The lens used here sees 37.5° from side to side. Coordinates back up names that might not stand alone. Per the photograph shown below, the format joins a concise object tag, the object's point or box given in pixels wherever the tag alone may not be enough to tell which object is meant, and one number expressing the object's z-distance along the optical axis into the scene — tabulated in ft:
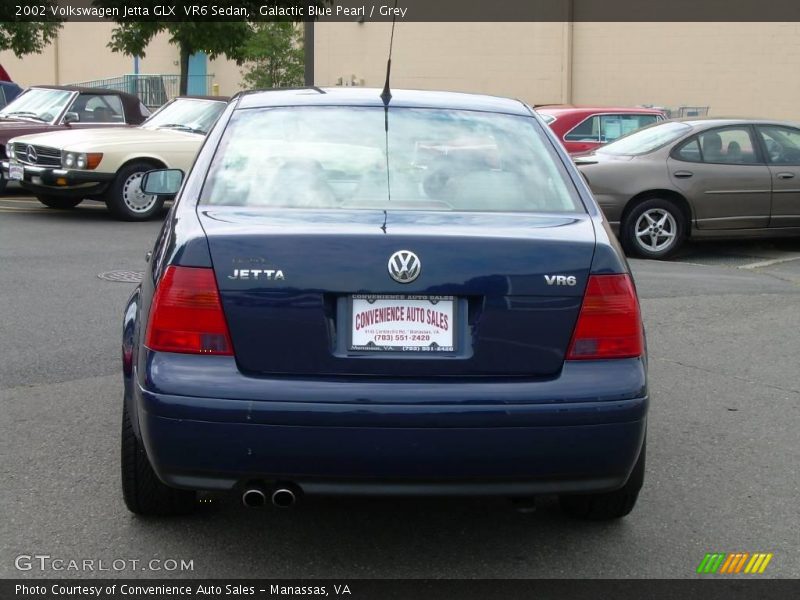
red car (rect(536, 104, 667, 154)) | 52.37
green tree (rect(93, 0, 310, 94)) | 75.20
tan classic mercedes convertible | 44.98
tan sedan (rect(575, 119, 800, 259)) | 39.11
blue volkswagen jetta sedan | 11.30
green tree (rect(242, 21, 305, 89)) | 109.81
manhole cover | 31.55
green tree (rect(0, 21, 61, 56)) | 92.07
